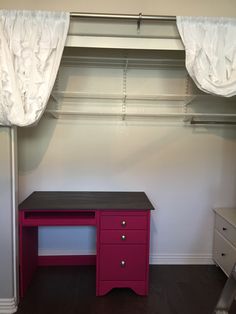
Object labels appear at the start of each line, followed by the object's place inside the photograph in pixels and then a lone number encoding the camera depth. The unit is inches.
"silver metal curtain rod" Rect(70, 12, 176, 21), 74.4
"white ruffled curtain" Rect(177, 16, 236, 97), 75.7
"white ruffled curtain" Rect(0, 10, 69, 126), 74.2
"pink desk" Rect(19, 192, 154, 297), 88.4
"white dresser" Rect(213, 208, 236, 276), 96.4
